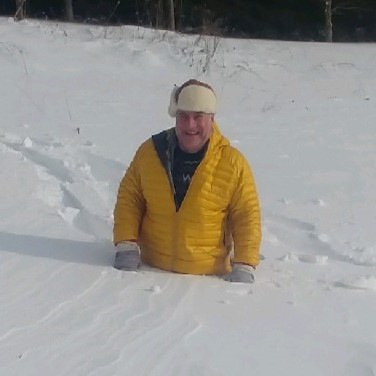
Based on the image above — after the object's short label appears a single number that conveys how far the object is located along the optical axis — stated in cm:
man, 437
